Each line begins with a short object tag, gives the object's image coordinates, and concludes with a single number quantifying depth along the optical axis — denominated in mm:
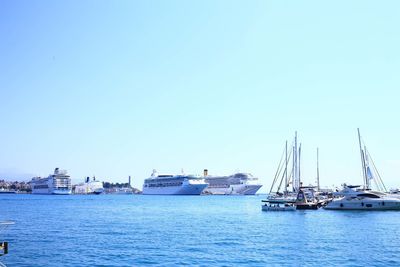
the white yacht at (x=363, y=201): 76125
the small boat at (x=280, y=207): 77938
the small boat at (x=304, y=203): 79750
